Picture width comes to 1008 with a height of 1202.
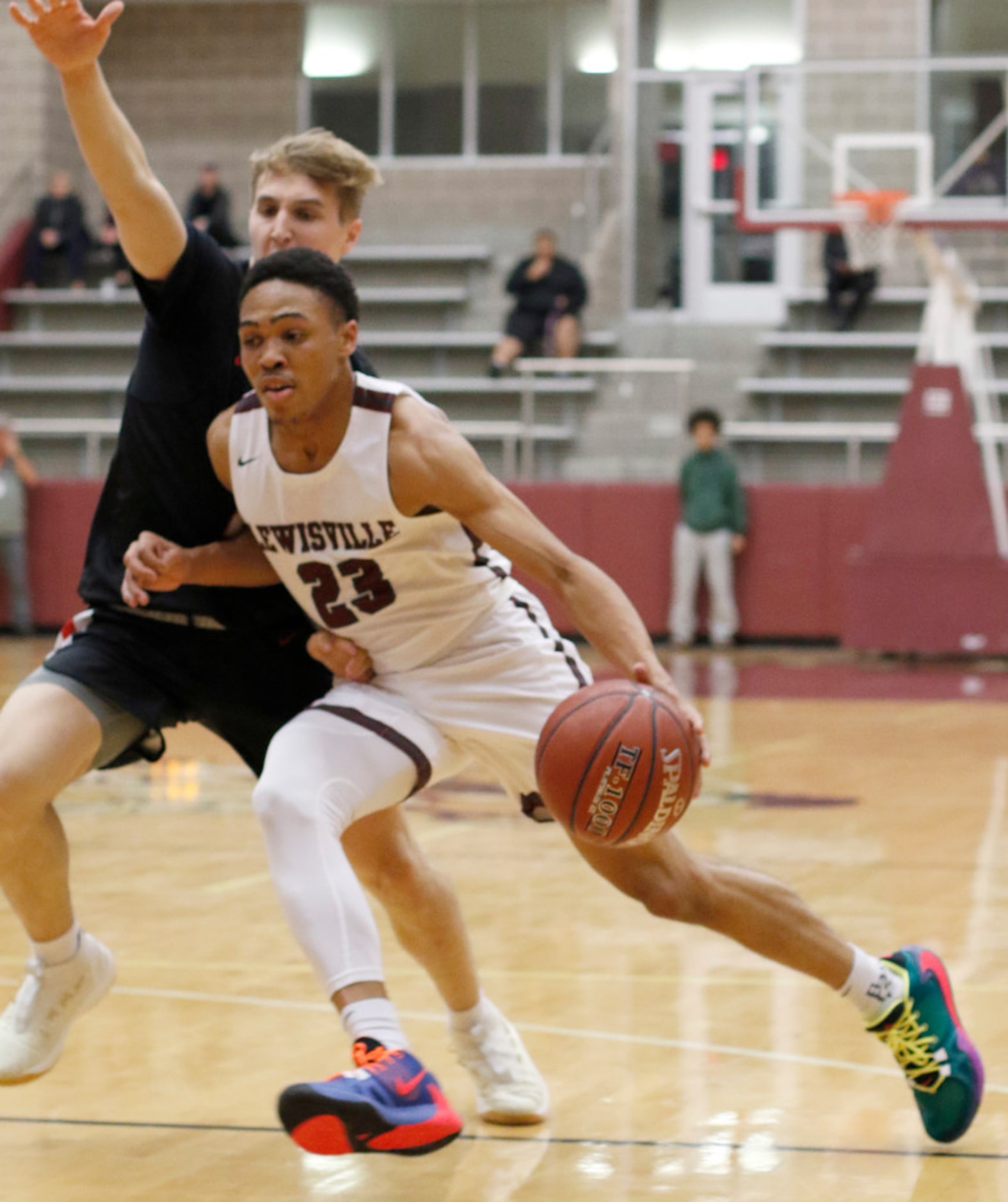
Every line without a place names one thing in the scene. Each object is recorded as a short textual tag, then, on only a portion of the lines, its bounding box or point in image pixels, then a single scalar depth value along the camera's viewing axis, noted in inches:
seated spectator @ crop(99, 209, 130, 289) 788.6
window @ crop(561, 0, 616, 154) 850.8
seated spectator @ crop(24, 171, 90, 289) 780.6
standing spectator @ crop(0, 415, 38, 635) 636.1
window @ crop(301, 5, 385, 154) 866.1
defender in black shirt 146.9
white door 794.8
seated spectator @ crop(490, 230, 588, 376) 697.6
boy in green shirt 602.2
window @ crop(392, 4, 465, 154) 861.2
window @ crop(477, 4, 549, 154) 855.1
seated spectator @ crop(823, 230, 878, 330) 704.4
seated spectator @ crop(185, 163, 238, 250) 755.4
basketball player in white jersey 133.7
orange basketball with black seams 131.0
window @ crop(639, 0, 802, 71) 817.5
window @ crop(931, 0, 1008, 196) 604.1
